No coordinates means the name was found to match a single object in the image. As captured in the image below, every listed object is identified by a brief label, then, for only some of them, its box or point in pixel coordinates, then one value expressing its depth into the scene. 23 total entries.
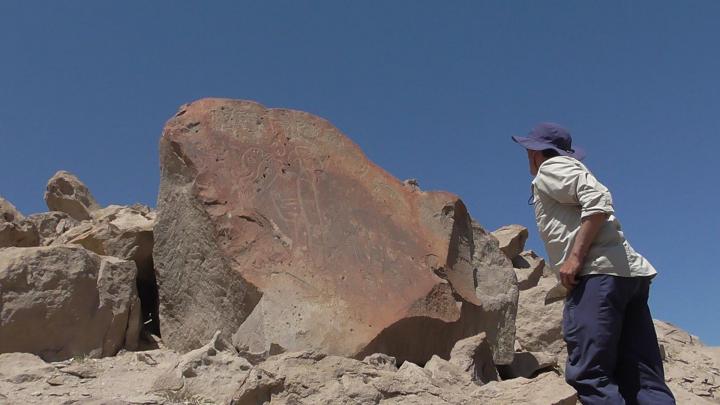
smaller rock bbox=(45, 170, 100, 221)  9.80
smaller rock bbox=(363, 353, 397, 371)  4.01
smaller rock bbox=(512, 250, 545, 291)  8.33
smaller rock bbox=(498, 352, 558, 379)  5.15
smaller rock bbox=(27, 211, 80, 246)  6.64
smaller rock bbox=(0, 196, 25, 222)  6.78
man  3.34
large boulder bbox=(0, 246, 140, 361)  4.25
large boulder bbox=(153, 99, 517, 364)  4.40
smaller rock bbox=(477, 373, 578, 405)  3.41
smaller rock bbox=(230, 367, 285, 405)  3.28
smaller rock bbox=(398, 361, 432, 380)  3.73
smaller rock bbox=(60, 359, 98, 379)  3.78
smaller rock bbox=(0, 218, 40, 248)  5.82
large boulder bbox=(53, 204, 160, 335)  5.41
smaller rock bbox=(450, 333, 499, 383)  4.36
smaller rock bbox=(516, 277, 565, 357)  6.45
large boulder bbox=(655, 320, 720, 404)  6.68
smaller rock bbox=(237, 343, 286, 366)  4.07
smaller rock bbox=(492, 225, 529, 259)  9.10
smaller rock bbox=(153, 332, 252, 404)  3.36
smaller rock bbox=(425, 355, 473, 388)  3.85
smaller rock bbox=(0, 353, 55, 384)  3.60
